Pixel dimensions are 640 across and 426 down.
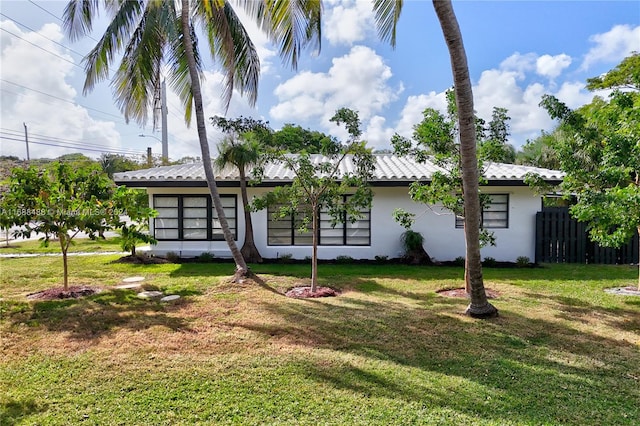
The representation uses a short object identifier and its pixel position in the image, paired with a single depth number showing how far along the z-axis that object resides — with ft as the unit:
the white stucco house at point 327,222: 39.91
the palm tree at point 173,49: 29.09
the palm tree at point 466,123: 17.93
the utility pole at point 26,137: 144.77
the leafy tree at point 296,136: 112.68
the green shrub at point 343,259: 40.29
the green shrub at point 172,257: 40.41
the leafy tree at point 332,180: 25.86
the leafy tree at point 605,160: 20.26
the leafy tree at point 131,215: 25.72
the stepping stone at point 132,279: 30.84
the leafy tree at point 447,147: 25.61
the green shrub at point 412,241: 39.22
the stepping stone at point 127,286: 28.28
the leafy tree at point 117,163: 112.47
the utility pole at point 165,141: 90.44
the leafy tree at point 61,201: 24.09
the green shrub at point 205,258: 40.29
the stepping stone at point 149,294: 25.70
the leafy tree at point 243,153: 37.27
